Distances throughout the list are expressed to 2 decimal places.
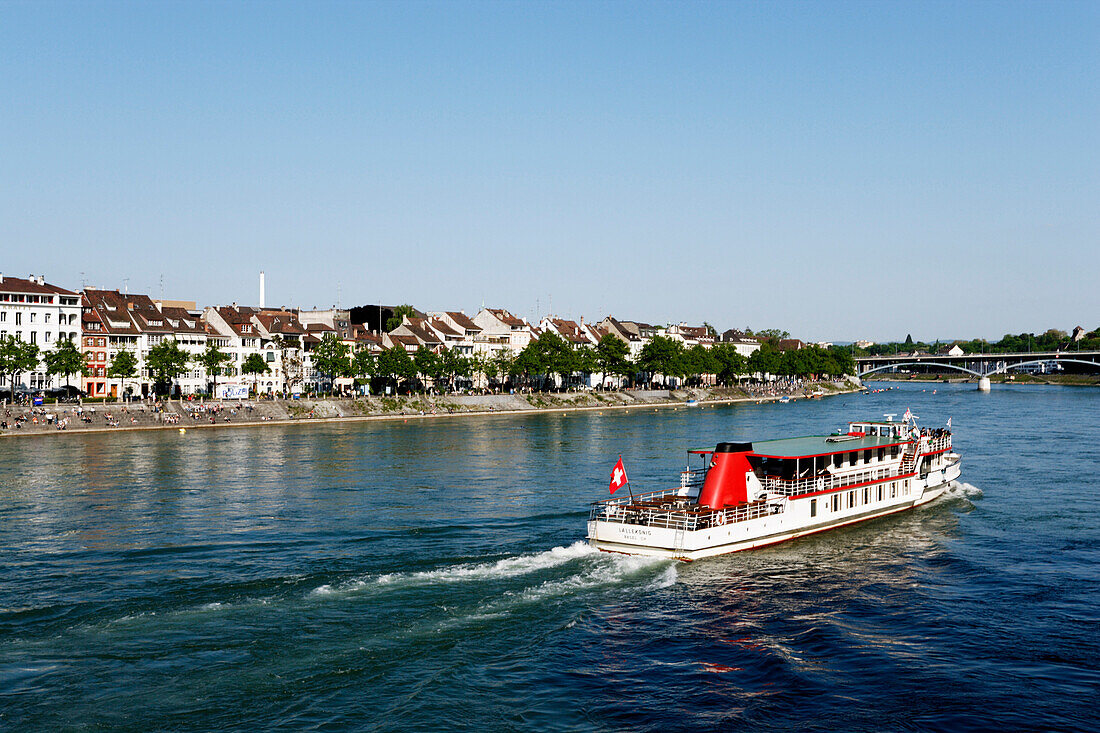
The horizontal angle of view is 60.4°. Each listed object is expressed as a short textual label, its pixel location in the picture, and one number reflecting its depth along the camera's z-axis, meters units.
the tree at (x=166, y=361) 124.75
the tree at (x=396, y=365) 147.00
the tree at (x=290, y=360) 148.75
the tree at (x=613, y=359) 187.88
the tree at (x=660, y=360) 196.38
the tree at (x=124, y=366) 122.06
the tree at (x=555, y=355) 172.00
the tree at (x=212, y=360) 130.25
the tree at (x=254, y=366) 138.62
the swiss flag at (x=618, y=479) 40.34
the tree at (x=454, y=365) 157.62
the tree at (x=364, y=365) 144.62
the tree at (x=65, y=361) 113.88
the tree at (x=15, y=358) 109.44
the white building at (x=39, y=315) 119.00
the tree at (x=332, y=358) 141.62
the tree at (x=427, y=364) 152.88
